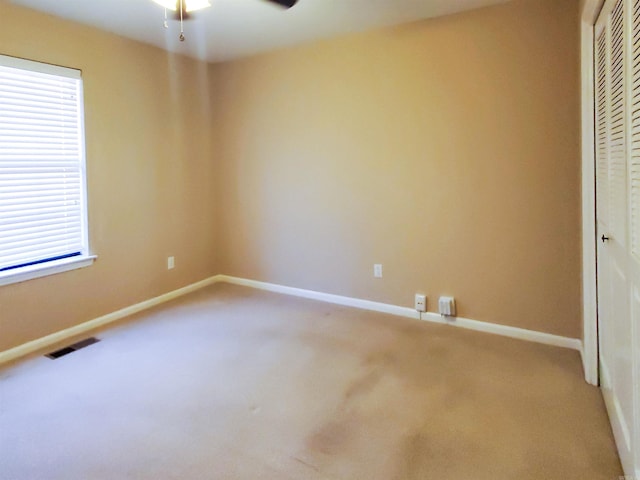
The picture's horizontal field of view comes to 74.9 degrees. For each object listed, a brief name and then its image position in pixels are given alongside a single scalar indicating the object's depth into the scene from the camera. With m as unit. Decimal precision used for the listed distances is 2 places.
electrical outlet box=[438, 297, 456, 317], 3.34
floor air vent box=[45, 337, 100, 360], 2.90
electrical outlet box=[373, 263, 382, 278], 3.69
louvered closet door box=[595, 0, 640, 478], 1.47
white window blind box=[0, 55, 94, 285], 2.87
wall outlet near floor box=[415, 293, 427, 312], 3.47
